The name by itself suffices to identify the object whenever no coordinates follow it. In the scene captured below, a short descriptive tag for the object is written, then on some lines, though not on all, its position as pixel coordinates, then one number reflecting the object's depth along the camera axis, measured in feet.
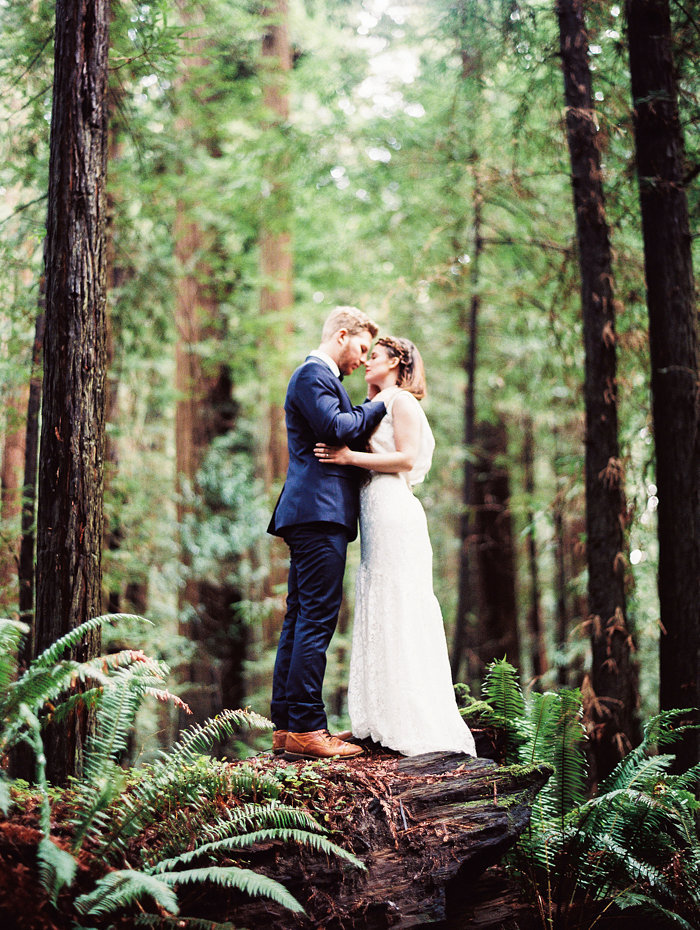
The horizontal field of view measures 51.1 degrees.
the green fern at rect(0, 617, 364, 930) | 9.32
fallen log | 10.93
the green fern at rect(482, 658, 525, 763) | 15.75
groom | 15.30
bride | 15.69
